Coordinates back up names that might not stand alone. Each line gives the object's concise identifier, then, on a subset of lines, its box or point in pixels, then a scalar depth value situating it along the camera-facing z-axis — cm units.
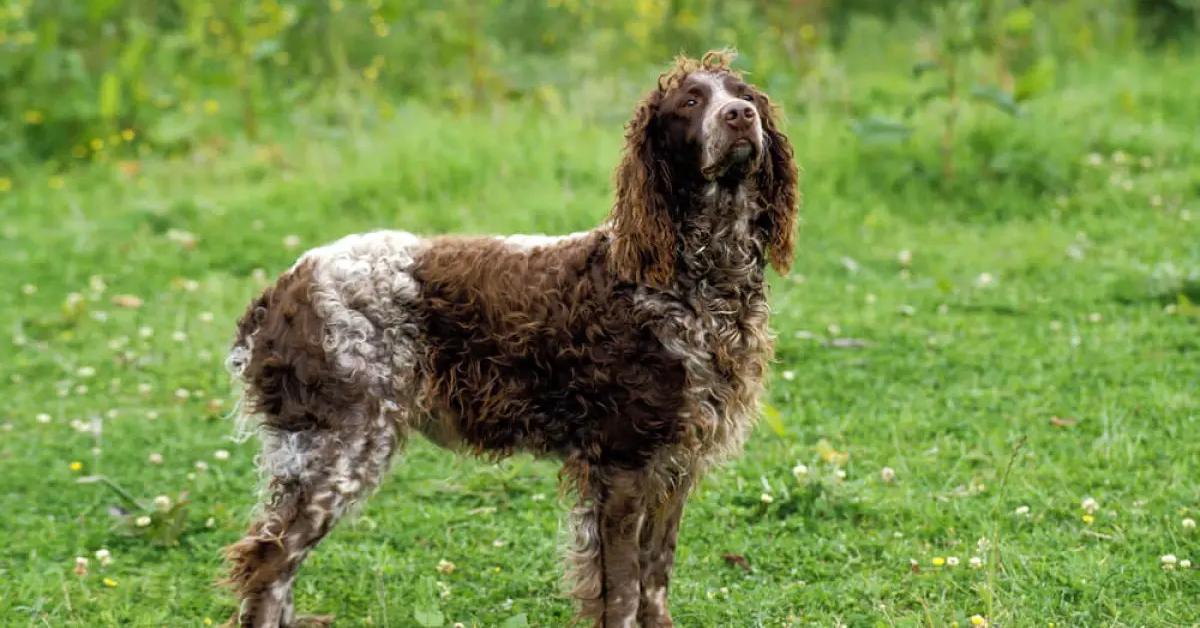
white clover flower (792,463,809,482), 504
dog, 400
